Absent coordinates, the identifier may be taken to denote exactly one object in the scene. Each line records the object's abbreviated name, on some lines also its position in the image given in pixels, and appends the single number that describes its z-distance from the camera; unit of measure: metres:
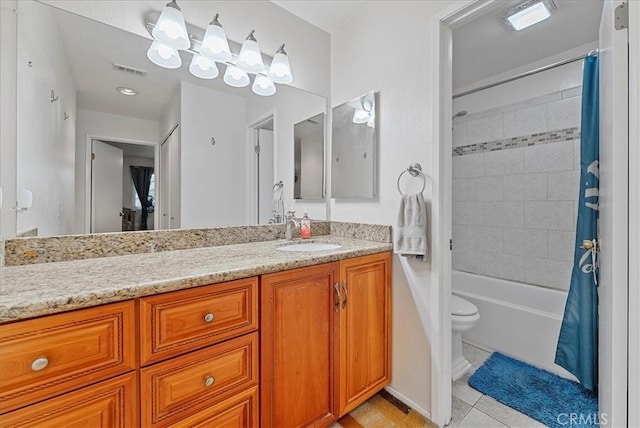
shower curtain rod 2.11
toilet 1.82
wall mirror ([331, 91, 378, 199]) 1.76
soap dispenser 1.91
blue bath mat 1.46
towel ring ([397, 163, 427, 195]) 1.48
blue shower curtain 1.57
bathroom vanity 0.71
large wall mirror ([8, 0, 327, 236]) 1.14
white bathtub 1.95
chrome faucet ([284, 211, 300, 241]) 1.88
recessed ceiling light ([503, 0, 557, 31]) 1.62
